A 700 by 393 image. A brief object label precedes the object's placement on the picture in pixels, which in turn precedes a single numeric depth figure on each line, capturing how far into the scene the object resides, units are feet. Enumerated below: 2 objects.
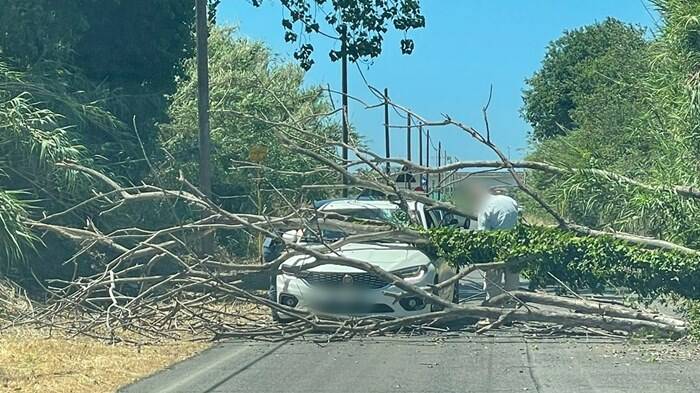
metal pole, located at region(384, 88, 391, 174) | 42.80
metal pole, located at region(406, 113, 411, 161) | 164.29
